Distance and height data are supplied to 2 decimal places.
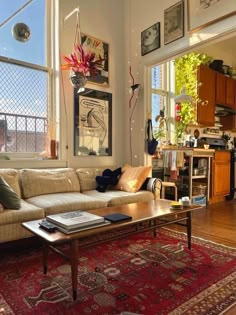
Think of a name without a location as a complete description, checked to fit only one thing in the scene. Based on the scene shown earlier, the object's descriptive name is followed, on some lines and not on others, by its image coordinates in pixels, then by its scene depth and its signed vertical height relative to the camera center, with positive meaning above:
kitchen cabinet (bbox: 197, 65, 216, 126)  4.78 +1.08
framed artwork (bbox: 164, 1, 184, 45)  3.33 +1.74
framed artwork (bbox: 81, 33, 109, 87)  3.79 +1.55
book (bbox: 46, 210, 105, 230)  1.63 -0.48
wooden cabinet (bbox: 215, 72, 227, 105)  5.15 +1.29
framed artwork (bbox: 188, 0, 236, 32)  2.78 +1.62
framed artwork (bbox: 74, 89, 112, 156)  3.71 +0.42
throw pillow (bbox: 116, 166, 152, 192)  3.28 -0.38
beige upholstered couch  2.24 -0.53
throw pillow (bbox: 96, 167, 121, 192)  3.39 -0.39
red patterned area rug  1.52 -0.95
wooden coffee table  1.55 -0.53
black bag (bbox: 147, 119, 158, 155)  4.00 +0.13
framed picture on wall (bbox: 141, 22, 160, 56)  3.69 +1.69
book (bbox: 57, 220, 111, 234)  1.58 -0.51
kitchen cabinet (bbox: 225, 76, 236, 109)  5.41 +1.27
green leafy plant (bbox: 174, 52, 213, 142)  4.77 +1.33
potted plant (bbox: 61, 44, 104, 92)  3.16 +1.18
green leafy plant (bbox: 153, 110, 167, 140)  4.71 +0.45
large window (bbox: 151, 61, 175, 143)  4.82 +0.99
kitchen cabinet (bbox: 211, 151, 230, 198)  4.80 -0.47
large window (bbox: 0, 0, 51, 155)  3.27 +0.92
